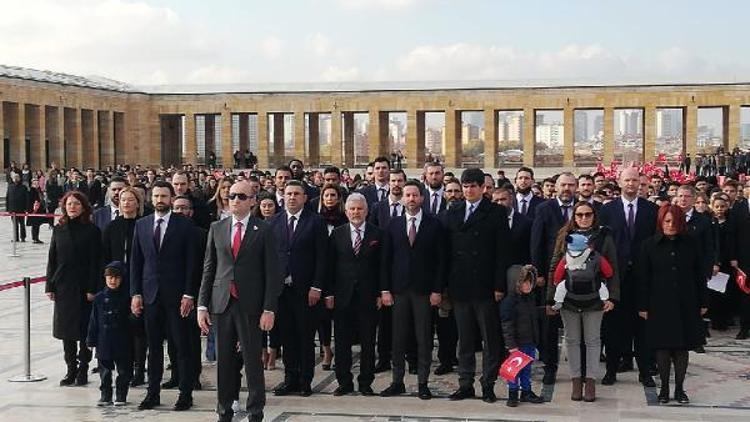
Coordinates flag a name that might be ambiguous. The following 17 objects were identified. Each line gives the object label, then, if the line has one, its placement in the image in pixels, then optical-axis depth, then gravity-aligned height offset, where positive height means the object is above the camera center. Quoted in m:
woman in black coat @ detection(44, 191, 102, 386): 8.67 -0.65
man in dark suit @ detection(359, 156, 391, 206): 11.68 +0.20
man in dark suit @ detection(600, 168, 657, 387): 8.82 -0.48
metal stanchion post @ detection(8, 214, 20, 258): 20.33 -1.07
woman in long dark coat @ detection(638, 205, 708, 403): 7.94 -0.87
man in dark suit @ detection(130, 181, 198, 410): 7.91 -0.68
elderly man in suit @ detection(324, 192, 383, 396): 8.45 -0.83
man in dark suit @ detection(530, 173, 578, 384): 8.73 -0.53
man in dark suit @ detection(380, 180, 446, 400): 8.23 -0.69
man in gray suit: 7.22 -0.72
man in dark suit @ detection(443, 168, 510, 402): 8.12 -0.67
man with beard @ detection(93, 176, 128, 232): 9.84 -0.08
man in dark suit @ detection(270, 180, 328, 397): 8.52 -0.73
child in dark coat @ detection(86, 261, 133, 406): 8.06 -1.16
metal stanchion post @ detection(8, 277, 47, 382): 8.91 -1.40
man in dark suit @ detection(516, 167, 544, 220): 10.66 +0.04
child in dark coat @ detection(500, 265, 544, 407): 7.94 -1.06
